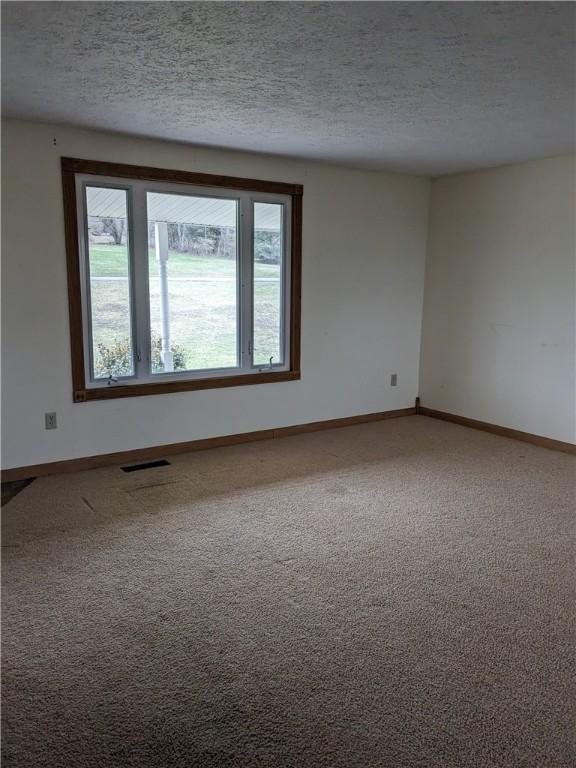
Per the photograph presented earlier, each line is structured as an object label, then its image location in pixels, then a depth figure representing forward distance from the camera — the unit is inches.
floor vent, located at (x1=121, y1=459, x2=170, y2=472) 163.5
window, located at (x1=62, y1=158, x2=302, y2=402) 158.1
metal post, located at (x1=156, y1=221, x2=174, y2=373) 168.7
